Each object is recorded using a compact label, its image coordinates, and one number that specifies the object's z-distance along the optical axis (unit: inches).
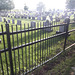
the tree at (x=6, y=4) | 1102.1
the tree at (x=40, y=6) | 2076.8
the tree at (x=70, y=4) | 1241.1
